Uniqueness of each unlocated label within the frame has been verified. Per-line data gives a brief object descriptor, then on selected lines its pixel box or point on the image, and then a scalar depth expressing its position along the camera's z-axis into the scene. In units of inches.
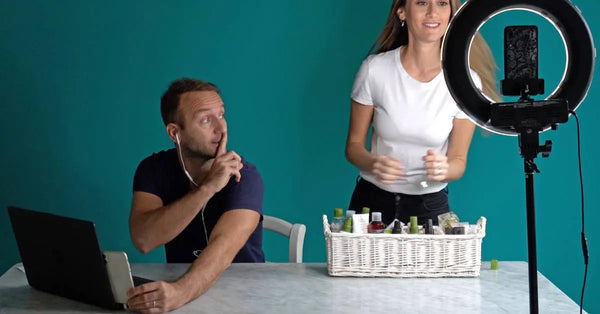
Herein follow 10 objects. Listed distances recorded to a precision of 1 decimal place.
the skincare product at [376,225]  80.8
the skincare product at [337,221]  82.0
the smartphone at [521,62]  50.8
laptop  71.0
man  89.9
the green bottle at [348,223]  81.4
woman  104.0
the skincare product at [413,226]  80.0
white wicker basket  80.1
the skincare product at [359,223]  80.9
